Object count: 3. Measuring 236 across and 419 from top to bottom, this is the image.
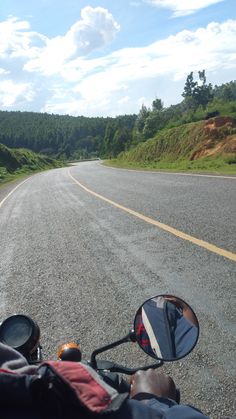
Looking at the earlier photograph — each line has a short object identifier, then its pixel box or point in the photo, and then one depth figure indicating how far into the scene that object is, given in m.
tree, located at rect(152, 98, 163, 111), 109.31
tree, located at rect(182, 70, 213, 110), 74.69
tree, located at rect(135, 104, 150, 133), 84.19
